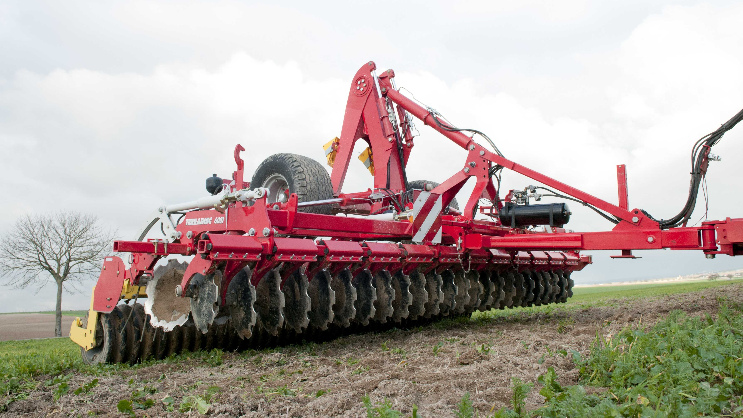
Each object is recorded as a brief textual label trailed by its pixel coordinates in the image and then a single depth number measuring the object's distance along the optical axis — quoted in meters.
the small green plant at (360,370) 4.10
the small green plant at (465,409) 2.57
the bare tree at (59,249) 20.27
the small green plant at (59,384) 3.92
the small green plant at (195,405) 3.20
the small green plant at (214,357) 4.91
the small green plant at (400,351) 4.75
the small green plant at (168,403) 3.35
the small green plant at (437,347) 4.64
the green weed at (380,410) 2.64
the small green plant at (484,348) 4.43
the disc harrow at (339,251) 4.92
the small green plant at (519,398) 2.75
